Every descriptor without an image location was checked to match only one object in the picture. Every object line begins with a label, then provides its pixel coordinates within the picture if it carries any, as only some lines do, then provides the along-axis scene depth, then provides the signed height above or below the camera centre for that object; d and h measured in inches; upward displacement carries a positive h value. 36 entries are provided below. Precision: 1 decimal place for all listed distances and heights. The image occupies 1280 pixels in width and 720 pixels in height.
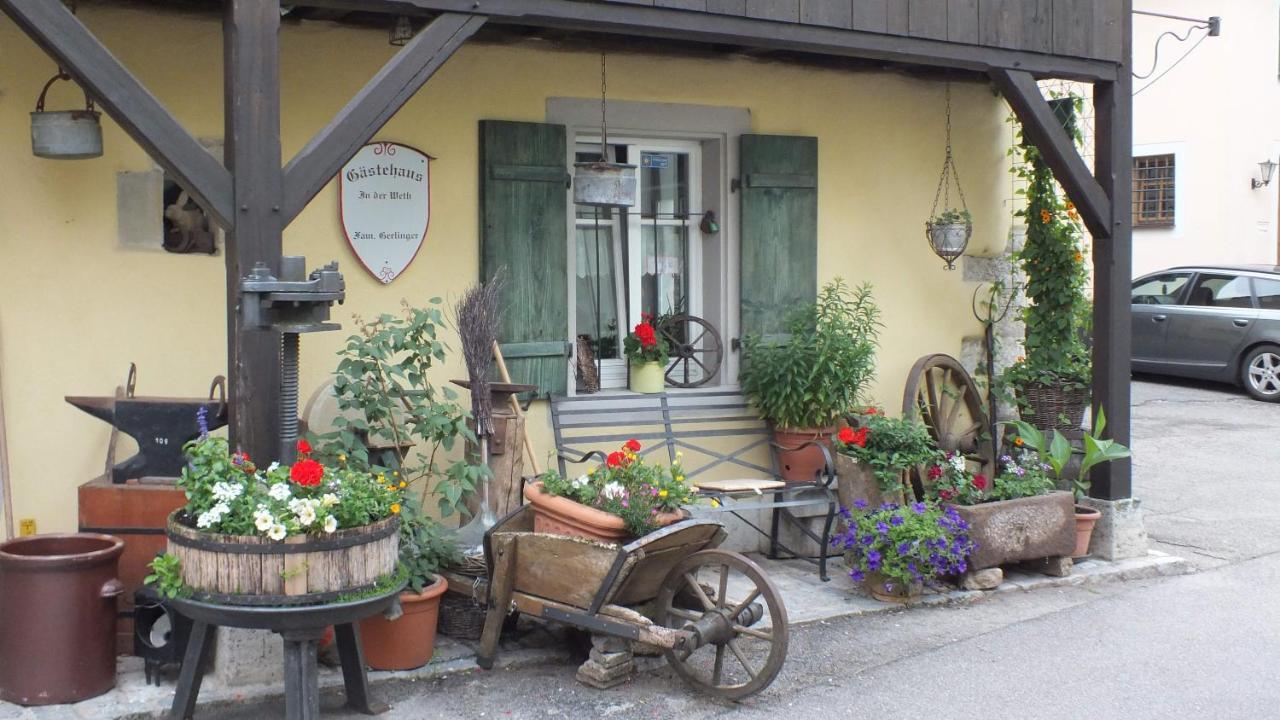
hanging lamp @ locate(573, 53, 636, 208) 252.7 +31.9
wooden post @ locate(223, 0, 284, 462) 172.4 +22.2
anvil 198.8 -14.0
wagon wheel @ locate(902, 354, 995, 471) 299.6 -17.0
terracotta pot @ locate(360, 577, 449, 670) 194.1 -46.4
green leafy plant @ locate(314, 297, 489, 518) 200.4 -11.5
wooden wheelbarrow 180.9 -39.1
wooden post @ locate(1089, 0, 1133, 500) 264.2 +14.4
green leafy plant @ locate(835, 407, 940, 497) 251.8 -22.3
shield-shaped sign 237.1 +26.1
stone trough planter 243.8 -38.1
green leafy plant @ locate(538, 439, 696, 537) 188.9 -23.3
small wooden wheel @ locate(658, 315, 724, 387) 282.5 -2.4
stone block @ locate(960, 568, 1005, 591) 245.3 -47.8
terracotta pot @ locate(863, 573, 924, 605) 236.4 -48.1
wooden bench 256.1 -22.2
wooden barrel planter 152.0 -27.8
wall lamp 631.8 +83.8
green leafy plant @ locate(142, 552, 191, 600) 156.0 -29.5
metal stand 152.5 -40.9
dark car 502.9 +5.3
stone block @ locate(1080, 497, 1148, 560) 269.7 -42.0
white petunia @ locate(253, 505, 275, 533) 151.5 -22.0
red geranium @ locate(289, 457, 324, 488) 157.4 -16.8
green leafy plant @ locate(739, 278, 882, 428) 268.1 -6.4
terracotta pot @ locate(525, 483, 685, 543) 188.1 -27.6
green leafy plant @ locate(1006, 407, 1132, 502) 263.0 -23.7
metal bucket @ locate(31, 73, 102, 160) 204.4 +34.5
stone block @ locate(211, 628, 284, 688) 185.2 -47.4
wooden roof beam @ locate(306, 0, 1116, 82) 192.7 +53.9
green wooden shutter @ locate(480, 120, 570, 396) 249.0 +20.4
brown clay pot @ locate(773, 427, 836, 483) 270.1 -25.4
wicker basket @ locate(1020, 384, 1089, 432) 288.4 -16.1
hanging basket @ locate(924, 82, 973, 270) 294.2 +25.2
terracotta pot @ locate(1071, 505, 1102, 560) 265.0 -40.4
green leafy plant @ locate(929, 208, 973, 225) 294.5 +28.4
